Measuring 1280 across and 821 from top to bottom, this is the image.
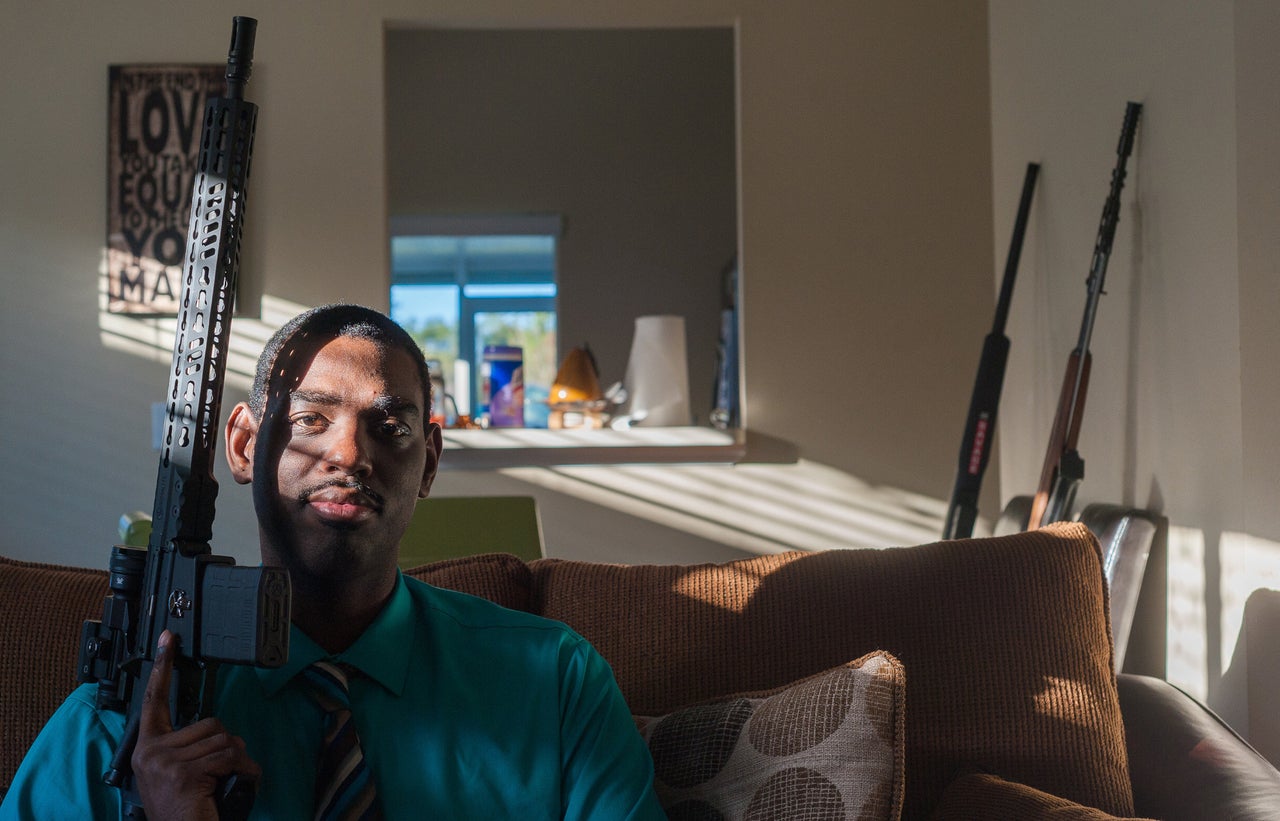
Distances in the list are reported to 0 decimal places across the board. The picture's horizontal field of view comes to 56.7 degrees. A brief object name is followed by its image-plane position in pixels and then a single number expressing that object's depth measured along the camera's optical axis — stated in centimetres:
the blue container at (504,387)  380
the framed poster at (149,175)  359
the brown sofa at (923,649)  133
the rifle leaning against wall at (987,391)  307
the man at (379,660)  117
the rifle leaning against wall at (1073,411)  242
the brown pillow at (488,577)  146
